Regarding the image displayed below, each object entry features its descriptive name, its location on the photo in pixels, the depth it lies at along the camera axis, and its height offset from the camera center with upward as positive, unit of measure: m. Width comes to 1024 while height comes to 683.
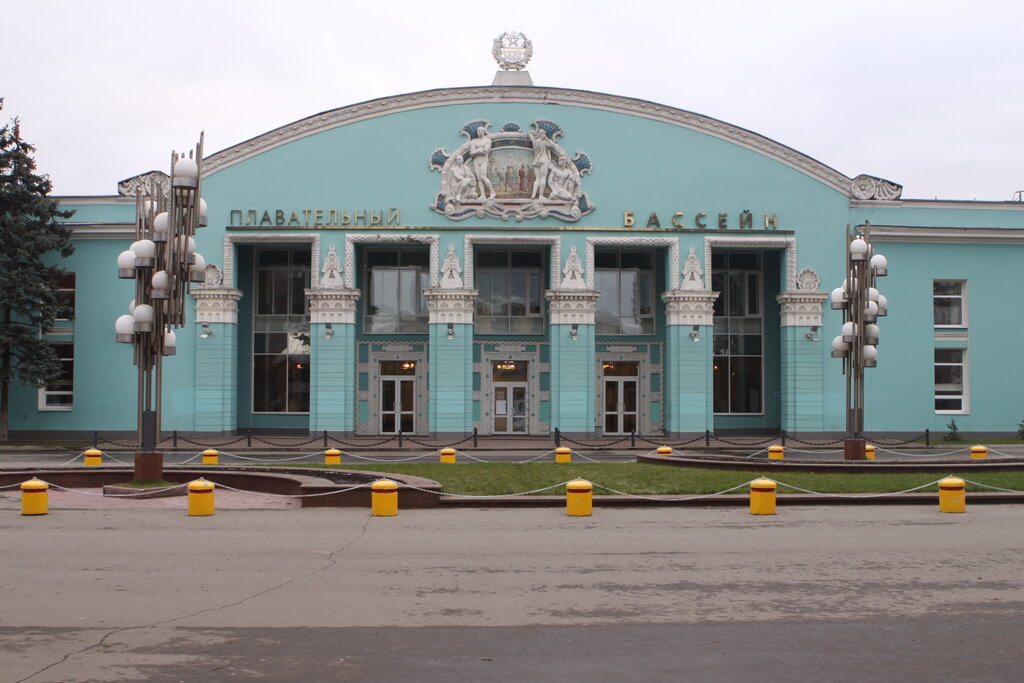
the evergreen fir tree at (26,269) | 33.47 +3.89
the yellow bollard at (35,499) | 15.52 -1.94
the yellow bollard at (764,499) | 15.64 -1.91
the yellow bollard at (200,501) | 15.46 -1.95
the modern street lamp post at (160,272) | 19.06 +2.15
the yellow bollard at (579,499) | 15.57 -1.93
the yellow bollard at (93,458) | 23.59 -1.93
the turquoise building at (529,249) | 35.88 +4.30
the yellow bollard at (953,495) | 15.93 -1.88
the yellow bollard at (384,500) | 15.44 -1.93
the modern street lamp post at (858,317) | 24.89 +1.64
